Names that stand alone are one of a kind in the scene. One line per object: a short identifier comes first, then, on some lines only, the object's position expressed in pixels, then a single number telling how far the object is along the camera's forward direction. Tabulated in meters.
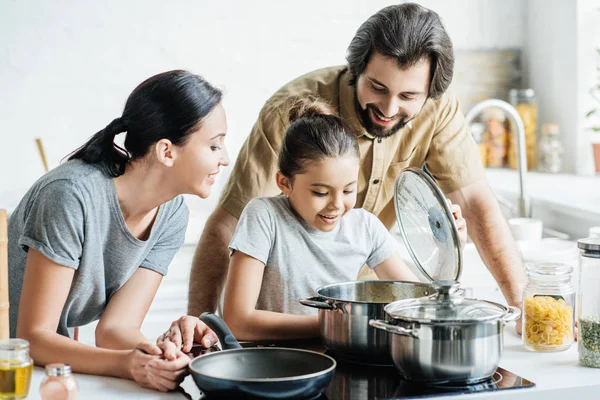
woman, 2.33
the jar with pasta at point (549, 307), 2.32
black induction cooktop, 2.05
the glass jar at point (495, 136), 4.90
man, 2.75
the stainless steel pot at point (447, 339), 2.03
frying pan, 1.97
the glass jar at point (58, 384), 1.98
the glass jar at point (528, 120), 4.88
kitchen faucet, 3.67
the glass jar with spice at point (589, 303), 2.21
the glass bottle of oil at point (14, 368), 1.99
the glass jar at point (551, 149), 4.76
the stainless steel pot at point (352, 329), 2.17
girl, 2.51
